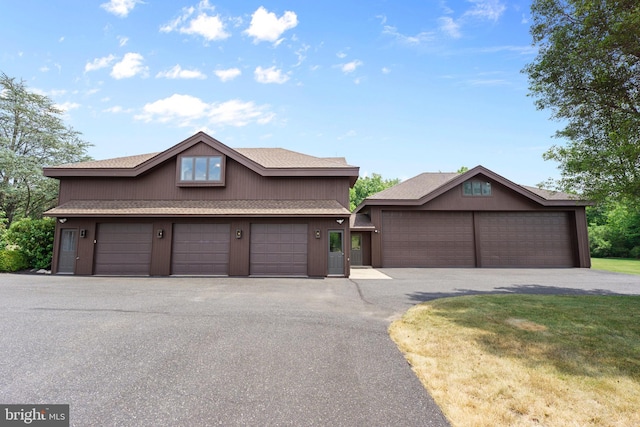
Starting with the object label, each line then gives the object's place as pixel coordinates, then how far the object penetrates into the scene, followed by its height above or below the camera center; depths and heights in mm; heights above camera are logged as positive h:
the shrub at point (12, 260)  13087 -933
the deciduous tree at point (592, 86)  7769 +4937
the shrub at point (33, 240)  13820 +8
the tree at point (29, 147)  22641 +8252
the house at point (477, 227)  17625 +858
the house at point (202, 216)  13023 +1096
